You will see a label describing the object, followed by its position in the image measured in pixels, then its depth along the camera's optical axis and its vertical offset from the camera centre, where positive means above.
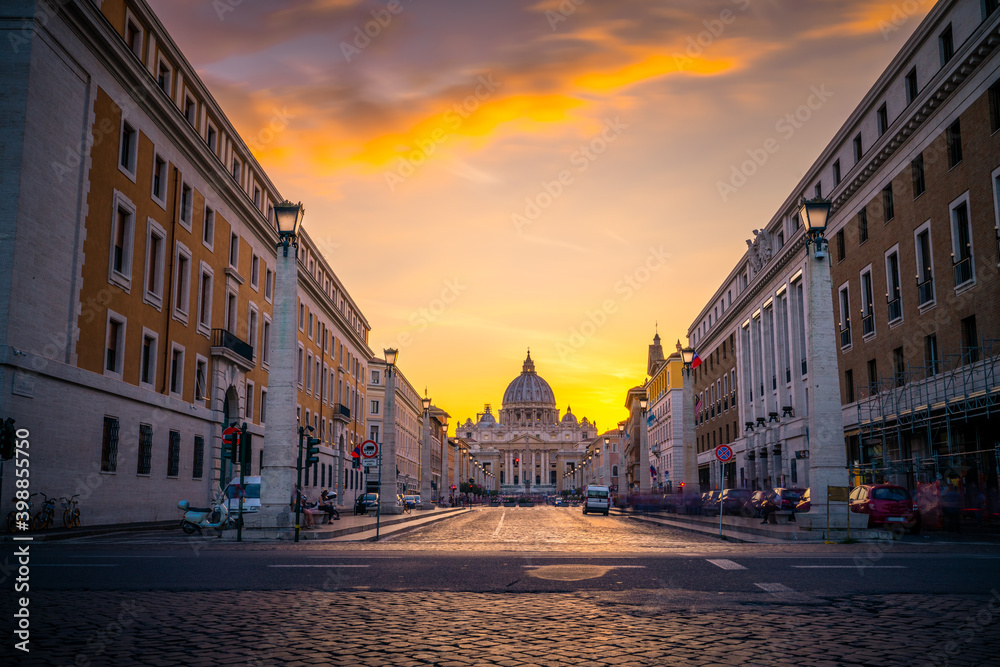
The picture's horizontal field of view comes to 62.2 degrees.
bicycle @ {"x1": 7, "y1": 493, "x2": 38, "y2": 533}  20.48 -1.25
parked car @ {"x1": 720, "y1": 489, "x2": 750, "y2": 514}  42.22 -1.51
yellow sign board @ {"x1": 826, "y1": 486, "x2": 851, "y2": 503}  20.00 -0.56
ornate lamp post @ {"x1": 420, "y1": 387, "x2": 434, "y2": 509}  59.35 -0.21
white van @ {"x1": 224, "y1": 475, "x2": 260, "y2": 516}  27.83 -0.92
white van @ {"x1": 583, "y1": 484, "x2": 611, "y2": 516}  56.09 -2.01
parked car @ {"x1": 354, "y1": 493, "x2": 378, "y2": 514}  49.09 -1.98
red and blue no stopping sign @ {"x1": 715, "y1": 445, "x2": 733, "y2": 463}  26.20 +0.49
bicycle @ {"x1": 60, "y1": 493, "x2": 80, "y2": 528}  23.14 -1.24
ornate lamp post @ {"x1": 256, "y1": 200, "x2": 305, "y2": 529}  22.23 +2.12
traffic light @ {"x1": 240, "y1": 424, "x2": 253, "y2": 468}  20.78 +0.53
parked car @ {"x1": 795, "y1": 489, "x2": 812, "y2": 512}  27.25 -1.16
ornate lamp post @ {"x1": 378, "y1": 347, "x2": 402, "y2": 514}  45.81 +0.90
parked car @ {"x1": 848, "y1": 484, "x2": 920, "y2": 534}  24.47 -1.10
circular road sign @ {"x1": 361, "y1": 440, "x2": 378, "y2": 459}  25.84 +0.62
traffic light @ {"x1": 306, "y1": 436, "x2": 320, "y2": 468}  24.32 +0.54
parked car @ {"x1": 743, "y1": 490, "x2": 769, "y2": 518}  37.00 -1.61
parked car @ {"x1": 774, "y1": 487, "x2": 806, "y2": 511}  36.06 -1.24
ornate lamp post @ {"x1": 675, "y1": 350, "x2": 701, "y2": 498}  40.12 +1.88
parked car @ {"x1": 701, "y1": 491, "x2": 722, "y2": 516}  42.99 -1.76
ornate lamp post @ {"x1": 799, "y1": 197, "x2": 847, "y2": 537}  20.88 +2.46
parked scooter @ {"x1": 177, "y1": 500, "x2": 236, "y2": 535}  24.38 -1.45
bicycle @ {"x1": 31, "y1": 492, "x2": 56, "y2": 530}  21.77 -1.23
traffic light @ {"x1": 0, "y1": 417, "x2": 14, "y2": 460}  18.42 +0.63
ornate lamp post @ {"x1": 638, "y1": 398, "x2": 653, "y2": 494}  51.87 +0.70
